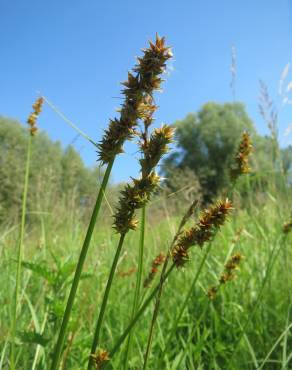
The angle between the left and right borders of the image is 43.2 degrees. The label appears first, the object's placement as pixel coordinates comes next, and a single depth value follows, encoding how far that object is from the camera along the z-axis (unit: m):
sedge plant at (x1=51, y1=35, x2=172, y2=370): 0.14
